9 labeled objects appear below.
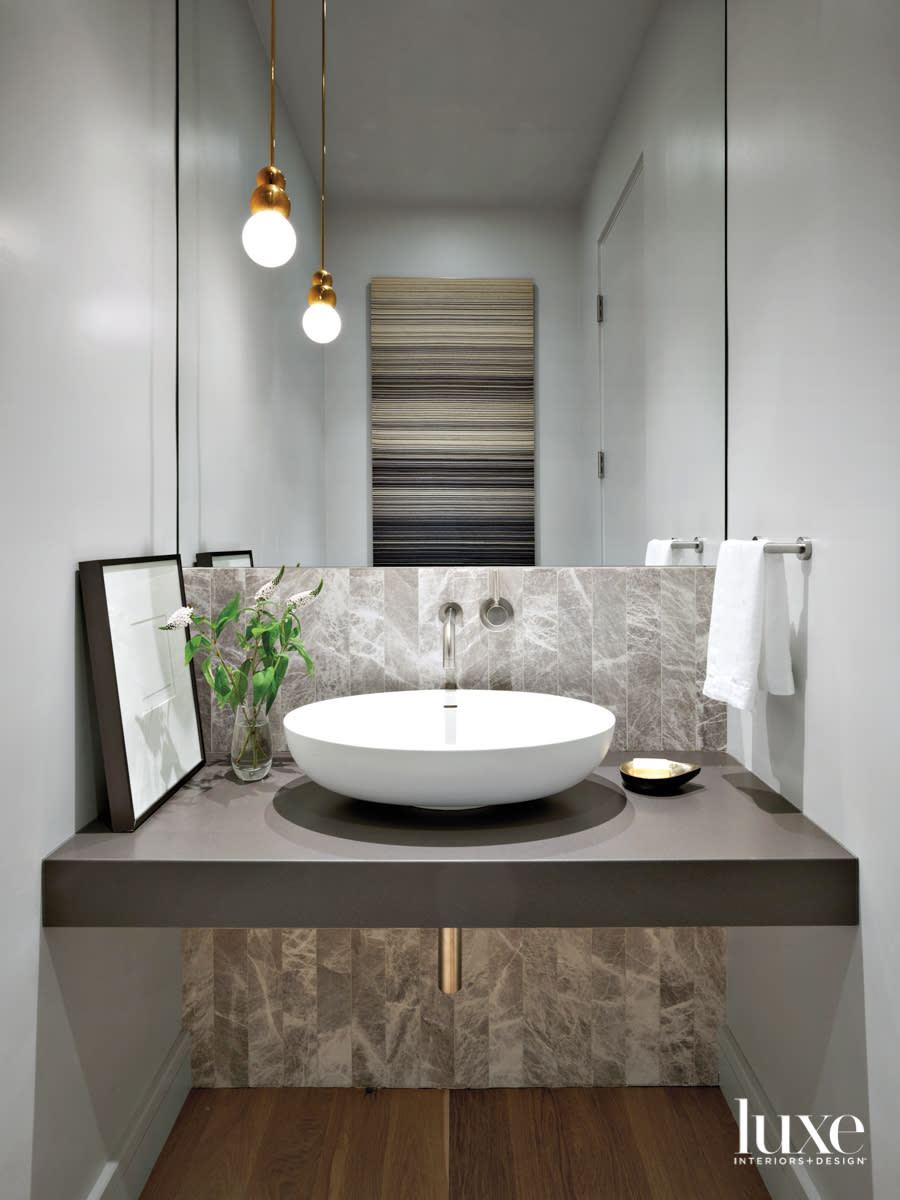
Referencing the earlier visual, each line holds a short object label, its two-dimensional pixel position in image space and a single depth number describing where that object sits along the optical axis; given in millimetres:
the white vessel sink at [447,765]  1031
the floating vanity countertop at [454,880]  1010
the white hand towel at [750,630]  1251
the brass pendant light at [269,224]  1311
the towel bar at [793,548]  1197
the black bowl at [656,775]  1281
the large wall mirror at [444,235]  1566
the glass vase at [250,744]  1363
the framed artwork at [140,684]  1140
